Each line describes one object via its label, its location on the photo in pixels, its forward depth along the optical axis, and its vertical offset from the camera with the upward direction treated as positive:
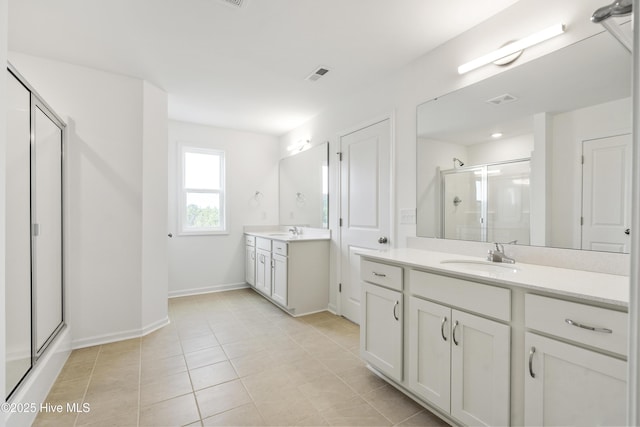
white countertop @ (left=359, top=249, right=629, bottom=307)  1.09 -0.30
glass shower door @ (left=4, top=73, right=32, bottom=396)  1.63 -0.14
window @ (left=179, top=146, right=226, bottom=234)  4.29 +0.29
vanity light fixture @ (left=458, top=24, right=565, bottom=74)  1.62 +0.99
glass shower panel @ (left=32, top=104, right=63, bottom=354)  2.00 -0.12
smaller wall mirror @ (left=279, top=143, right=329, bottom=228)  3.71 +0.34
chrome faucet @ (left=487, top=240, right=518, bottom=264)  1.77 -0.26
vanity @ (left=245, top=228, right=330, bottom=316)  3.35 -0.71
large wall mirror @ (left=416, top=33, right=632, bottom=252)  1.45 +0.35
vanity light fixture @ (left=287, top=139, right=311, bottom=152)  4.09 +0.96
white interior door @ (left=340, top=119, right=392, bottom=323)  2.82 +0.12
